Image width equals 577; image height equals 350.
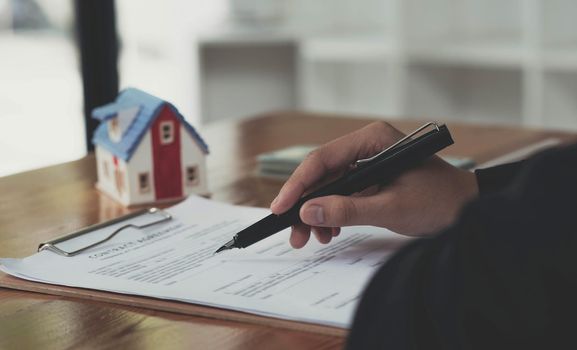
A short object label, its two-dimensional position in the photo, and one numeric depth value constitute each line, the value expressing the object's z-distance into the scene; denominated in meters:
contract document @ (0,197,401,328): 0.83
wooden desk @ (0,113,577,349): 0.78
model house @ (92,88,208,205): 1.25
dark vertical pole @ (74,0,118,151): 3.61
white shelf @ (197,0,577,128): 3.01
